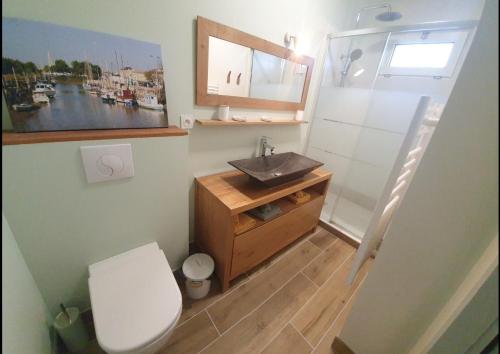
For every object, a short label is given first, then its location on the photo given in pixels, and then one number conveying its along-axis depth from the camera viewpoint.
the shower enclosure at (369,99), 1.64
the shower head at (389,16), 1.84
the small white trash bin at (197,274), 1.26
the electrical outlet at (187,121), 1.27
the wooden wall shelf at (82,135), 0.75
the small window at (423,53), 1.54
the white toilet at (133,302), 0.75
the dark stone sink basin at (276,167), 1.36
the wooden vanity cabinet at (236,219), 1.22
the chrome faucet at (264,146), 1.76
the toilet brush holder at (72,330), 0.96
